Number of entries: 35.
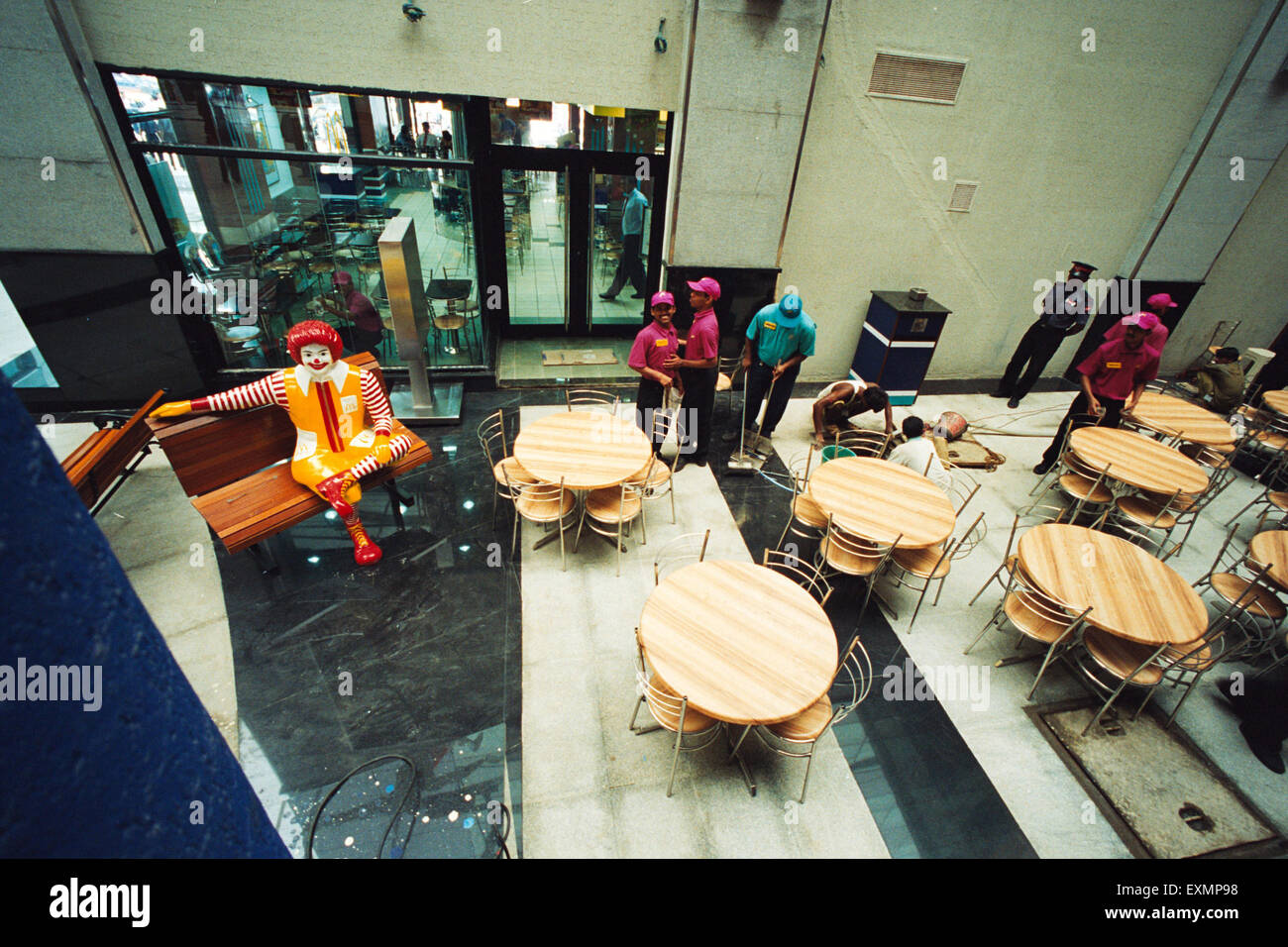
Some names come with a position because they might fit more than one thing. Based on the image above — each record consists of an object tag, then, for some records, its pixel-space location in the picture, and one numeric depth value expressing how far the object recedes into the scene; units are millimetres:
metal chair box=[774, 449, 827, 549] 5285
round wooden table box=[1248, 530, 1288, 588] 4496
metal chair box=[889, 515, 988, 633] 4777
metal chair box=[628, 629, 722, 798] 3385
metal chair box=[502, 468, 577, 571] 4949
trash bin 7668
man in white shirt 5336
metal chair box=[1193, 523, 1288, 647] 4604
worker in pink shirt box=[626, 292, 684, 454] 5605
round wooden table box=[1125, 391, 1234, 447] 6352
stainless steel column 6082
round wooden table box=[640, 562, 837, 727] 3291
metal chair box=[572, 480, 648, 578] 5004
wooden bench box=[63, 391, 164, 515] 4719
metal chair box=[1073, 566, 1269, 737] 3965
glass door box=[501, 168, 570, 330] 7738
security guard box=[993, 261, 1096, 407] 8289
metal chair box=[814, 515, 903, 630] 4645
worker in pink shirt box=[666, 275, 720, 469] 5754
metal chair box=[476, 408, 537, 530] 5219
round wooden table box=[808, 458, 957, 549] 4691
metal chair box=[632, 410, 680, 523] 5461
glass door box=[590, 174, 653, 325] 7941
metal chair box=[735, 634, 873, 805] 3485
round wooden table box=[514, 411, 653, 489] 4977
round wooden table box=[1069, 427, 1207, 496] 5492
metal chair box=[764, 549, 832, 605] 5098
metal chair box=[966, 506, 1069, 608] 6286
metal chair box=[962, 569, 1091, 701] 4105
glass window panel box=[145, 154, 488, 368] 6453
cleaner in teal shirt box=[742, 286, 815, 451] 6258
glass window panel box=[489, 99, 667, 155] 7051
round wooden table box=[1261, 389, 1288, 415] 6965
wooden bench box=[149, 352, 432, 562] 4543
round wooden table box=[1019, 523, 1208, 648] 3977
